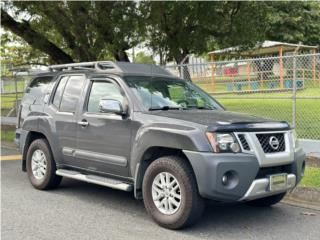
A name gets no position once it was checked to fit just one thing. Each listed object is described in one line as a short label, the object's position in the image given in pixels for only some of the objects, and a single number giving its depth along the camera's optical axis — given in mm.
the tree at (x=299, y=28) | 38072
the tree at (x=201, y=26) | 14594
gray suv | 5223
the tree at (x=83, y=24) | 13531
